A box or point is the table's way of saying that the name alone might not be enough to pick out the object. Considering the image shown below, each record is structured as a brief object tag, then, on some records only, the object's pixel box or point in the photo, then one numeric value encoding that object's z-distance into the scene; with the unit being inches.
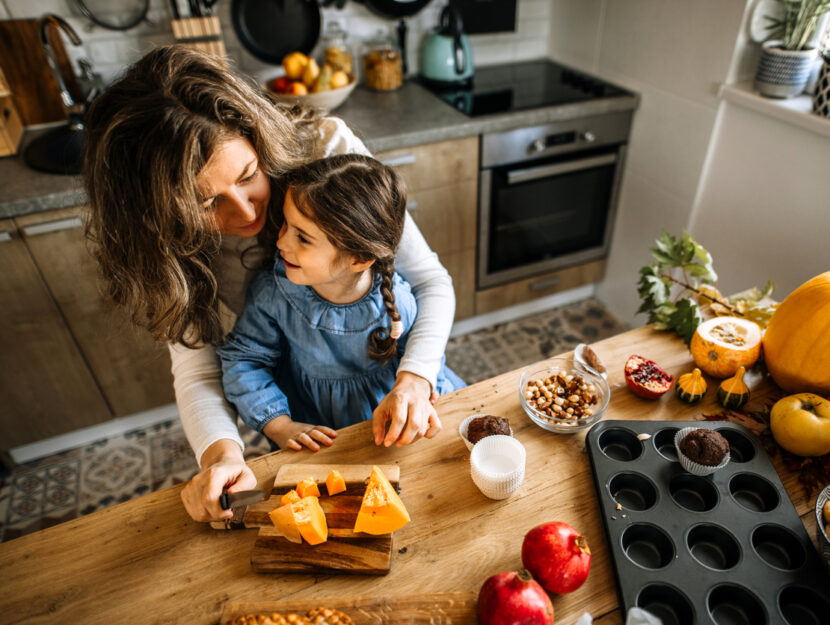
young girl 38.4
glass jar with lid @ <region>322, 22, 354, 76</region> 82.4
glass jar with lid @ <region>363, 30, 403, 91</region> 84.4
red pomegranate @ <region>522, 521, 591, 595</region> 27.8
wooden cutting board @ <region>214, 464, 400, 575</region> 30.2
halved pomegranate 38.6
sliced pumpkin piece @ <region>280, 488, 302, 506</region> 31.8
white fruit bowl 73.7
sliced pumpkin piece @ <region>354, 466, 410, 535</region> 30.9
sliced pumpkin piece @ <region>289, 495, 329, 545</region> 30.3
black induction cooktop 80.6
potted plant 62.6
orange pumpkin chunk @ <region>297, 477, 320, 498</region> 33.1
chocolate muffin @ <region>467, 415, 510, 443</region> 36.4
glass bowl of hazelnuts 36.8
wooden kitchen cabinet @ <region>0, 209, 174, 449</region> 64.5
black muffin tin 27.7
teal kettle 84.8
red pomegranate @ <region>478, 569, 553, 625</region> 26.1
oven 80.7
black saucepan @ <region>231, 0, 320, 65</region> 80.7
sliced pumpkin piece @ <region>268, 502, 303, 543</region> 30.5
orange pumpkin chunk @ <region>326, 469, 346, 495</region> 33.3
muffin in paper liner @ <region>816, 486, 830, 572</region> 27.6
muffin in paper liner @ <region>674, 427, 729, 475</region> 32.4
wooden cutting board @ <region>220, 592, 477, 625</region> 27.8
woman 33.7
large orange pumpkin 36.0
